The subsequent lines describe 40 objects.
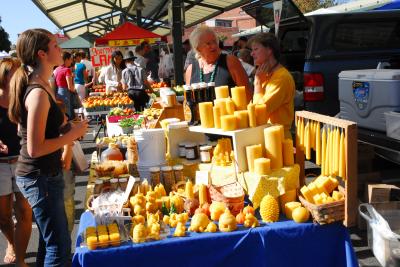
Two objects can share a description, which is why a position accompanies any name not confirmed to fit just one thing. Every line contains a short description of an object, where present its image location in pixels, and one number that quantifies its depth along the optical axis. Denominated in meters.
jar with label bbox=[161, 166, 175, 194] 3.04
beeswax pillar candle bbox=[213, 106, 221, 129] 2.81
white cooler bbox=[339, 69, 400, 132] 3.14
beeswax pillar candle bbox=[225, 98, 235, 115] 2.81
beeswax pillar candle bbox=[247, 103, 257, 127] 2.70
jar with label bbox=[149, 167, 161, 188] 3.03
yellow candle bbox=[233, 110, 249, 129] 2.69
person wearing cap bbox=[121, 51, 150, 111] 8.07
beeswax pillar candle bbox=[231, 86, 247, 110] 2.88
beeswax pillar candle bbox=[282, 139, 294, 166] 2.61
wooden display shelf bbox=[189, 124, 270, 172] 2.64
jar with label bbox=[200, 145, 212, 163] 3.07
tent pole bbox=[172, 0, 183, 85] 7.61
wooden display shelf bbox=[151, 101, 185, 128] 3.89
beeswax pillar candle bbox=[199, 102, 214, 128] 2.89
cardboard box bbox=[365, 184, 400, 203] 2.95
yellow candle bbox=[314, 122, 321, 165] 2.62
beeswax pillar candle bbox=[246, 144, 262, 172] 2.57
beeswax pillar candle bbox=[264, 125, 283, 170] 2.58
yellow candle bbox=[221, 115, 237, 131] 2.66
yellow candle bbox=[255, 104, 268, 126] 2.76
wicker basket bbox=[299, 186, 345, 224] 2.30
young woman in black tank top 2.37
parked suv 5.28
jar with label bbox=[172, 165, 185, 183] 3.06
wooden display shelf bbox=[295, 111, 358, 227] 2.29
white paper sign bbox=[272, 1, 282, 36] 5.76
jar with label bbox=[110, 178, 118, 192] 2.99
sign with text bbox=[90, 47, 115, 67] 12.62
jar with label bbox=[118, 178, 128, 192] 3.03
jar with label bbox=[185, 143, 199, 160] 3.18
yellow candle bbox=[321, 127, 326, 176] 2.54
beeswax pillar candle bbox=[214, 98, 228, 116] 2.79
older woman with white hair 3.80
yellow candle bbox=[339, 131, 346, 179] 2.34
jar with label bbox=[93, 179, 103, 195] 2.94
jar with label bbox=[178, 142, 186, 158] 3.26
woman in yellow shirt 3.27
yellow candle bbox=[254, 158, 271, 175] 2.50
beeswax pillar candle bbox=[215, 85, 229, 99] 3.06
